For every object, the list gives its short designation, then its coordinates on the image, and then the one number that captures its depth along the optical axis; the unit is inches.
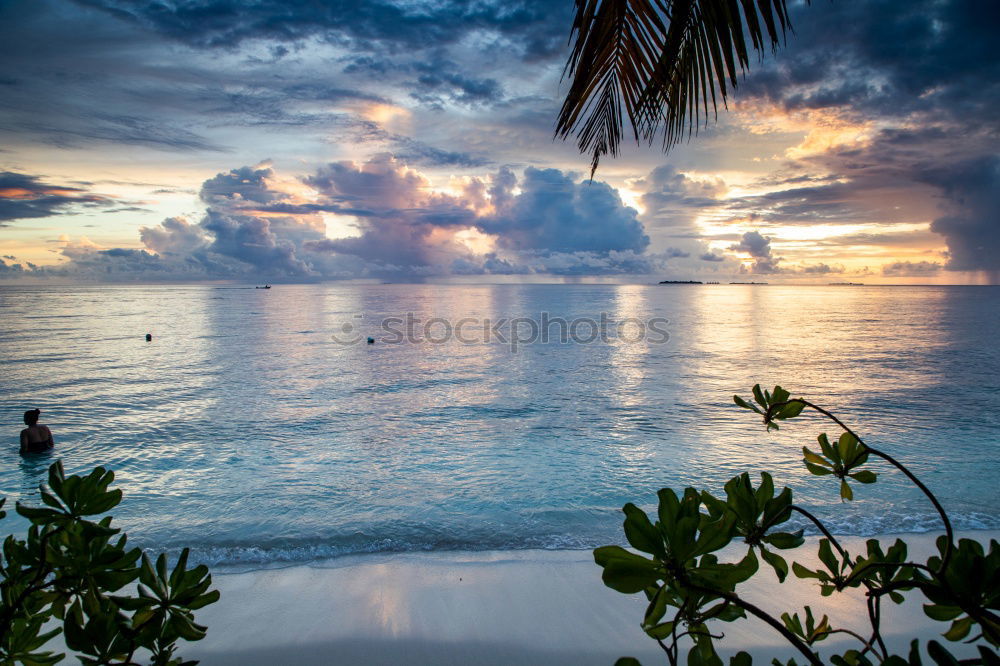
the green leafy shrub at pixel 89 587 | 51.8
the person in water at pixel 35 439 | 399.2
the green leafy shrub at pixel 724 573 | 38.4
